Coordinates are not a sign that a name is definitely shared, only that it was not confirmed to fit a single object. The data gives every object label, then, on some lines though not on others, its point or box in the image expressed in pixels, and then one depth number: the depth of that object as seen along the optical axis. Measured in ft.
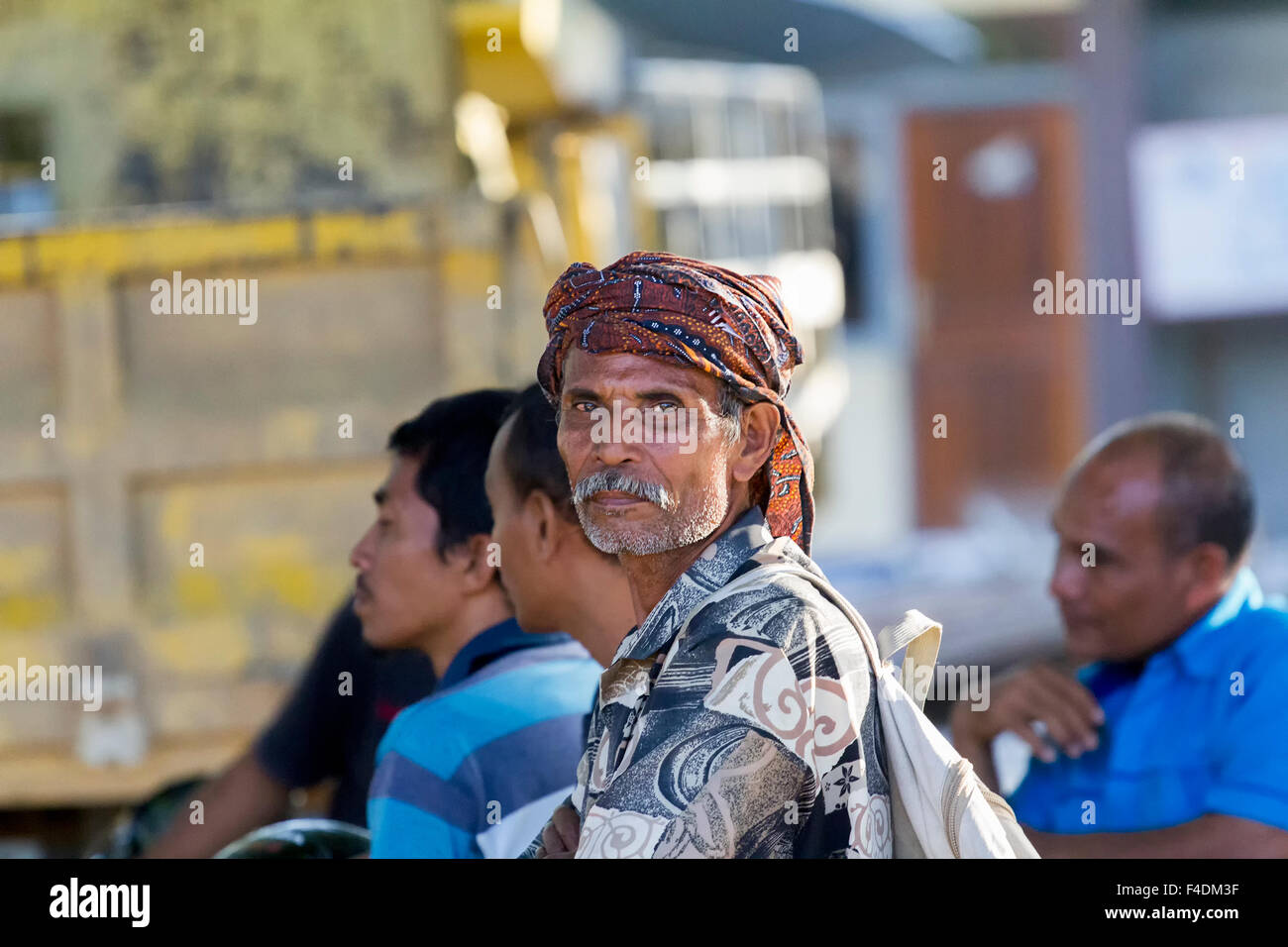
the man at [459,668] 13.23
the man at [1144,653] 16.30
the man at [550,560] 13.53
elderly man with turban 9.80
